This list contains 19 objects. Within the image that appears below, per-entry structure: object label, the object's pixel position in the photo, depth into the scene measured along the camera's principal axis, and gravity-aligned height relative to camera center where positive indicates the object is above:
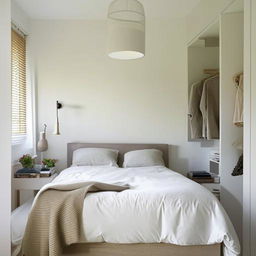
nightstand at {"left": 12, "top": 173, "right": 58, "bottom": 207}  3.46 -0.66
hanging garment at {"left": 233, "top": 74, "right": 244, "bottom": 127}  2.78 +0.18
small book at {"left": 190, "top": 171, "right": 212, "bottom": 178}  3.75 -0.62
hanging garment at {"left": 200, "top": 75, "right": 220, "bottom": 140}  3.62 +0.22
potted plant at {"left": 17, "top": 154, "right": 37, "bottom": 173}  3.54 -0.46
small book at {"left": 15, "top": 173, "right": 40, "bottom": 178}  3.48 -0.58
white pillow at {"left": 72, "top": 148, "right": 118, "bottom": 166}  3.84 -0.41
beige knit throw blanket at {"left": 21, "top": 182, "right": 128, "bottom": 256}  2.15 -0.71
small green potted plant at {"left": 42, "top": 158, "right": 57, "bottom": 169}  3.85 -0.48
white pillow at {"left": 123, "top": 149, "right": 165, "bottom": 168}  3.83 -0.43
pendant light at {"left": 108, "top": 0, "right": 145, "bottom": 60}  2.46 +0.81
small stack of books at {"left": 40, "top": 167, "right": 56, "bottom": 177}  3.55 -0.55
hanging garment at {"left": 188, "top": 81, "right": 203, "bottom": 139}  3.97 +0.19
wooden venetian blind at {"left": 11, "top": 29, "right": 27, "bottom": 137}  3.73 +0.53
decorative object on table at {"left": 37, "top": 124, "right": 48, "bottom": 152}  3.98 -0.24
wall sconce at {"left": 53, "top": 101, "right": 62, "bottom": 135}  4.04 +0.03
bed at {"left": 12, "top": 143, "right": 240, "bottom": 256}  2.17 -0.72
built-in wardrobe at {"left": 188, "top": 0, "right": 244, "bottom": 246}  3.01 +0.12
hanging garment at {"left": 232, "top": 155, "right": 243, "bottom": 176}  2.74 -0.39
